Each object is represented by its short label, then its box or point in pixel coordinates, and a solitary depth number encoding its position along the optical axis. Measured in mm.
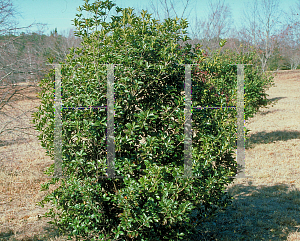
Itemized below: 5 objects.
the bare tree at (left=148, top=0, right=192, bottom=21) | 13078
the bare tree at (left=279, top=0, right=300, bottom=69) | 16316
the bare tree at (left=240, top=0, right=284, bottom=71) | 26488
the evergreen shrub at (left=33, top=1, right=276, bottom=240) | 2834
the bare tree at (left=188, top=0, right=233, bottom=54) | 17916
